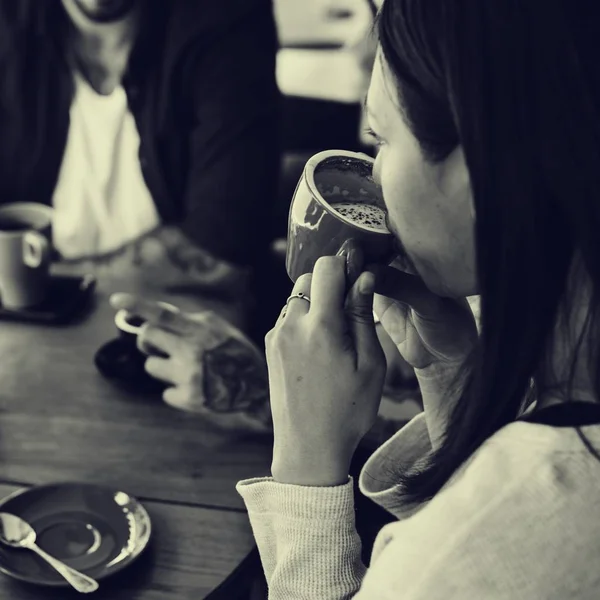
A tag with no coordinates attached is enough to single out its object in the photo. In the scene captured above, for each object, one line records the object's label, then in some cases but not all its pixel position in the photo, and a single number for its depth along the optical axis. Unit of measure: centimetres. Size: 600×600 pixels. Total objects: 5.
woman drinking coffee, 59
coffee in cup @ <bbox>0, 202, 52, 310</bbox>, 128
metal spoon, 81
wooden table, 85
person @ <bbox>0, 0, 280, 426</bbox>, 171
